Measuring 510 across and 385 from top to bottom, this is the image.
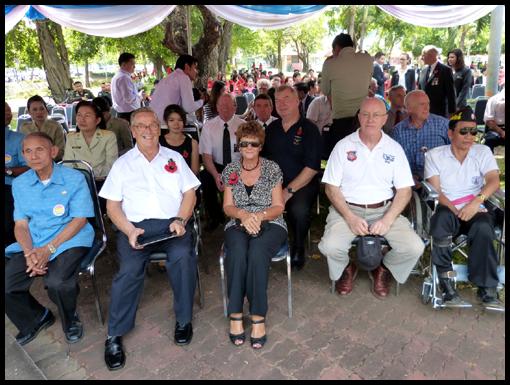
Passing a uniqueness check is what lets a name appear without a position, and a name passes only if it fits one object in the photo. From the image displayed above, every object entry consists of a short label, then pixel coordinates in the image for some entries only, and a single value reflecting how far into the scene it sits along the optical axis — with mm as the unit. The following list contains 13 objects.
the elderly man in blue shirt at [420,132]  3627
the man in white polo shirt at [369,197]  2916
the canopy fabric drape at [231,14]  4520
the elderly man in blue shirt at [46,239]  2592
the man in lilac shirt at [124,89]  6121
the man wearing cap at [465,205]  2771
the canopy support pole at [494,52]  6617
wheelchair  2821
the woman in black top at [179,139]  3852
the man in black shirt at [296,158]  3492
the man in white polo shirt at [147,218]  2602
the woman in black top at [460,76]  6535
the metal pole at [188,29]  5921
